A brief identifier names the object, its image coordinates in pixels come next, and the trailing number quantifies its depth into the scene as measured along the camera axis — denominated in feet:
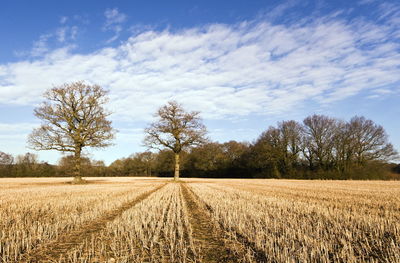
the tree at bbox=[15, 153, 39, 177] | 252.42
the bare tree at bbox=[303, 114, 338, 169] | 163.43
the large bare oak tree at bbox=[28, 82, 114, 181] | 91.81
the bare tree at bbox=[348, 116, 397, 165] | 148.87
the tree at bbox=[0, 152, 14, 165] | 302.04
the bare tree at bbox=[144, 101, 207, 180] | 120.67
